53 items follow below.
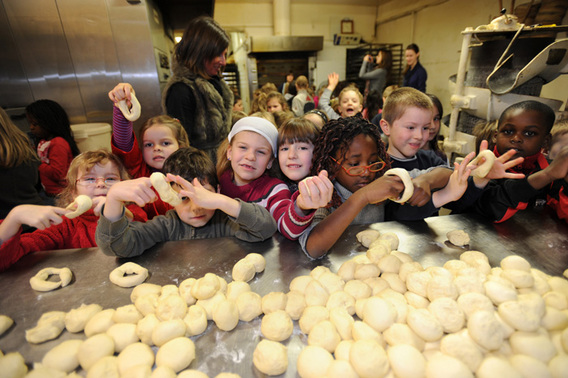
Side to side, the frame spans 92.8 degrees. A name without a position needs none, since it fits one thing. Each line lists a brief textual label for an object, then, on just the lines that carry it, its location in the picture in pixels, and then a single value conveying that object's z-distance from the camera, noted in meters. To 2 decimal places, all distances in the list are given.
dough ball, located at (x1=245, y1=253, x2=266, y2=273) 0.95
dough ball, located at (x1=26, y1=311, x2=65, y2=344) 0.72
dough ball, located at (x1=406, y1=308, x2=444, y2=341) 0.71
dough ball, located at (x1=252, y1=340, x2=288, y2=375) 0.63
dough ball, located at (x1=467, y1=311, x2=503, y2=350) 0.67
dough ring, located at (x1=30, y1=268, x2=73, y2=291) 0.89
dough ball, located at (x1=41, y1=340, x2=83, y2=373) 0.66
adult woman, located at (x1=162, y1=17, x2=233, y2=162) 2.05
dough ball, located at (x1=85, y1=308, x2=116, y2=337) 0.74
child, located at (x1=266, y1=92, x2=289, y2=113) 3.29
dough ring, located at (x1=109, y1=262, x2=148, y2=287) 0.91
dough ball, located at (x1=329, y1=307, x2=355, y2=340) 0.75
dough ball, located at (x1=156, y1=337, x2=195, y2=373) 0.66
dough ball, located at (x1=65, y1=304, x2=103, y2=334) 0.76
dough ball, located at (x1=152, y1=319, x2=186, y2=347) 0.72
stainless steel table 0.72
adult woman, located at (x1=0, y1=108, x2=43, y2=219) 1.68
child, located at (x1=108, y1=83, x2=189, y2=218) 1.72
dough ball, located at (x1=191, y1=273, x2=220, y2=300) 0.83
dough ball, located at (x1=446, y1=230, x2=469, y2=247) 1.05
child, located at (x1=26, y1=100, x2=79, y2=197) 2.43
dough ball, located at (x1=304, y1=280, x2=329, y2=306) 0.83
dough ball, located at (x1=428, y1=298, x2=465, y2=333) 0.73
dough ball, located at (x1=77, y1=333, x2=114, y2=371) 0.67
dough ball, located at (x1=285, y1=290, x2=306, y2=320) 0.80
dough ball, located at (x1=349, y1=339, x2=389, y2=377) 0.63
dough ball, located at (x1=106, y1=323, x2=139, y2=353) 0.74
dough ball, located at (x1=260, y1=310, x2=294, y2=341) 0.72
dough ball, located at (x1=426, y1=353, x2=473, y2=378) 0.60
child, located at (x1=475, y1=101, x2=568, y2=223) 1.18
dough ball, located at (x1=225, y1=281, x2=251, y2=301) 0.84
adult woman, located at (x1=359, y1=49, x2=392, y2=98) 5.22
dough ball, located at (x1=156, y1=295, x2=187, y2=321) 0.78
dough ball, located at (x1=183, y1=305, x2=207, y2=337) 0.75
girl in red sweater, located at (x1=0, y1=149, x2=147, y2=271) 0.95
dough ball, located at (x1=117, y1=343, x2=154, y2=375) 0.67
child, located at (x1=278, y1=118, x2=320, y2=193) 1.40
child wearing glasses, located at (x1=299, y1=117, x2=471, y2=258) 1.03
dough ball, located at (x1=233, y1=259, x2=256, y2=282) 0.91
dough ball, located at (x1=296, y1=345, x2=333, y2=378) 0.63
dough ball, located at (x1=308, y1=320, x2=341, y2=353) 0.70
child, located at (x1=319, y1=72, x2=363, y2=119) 2.87
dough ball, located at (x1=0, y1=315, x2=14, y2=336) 0.74
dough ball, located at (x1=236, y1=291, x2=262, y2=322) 0.79
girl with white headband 1.33
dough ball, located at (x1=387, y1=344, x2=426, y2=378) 0.63
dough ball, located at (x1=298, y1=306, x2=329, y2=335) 0.76
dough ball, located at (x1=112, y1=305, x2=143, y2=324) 0.78
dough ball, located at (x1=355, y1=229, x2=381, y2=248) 1.09
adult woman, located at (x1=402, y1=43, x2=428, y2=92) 4.89
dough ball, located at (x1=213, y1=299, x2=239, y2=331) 0.75
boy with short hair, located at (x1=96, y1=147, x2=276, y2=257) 0.95
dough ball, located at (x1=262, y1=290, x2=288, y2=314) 0.80
